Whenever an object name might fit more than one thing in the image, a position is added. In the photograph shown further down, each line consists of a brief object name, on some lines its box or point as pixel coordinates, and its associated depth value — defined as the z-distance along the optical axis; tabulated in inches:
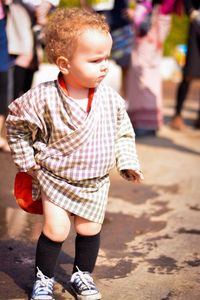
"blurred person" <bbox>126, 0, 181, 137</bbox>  264.8
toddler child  114.0
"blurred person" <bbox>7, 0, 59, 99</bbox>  214.1
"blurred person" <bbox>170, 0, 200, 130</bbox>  261.7
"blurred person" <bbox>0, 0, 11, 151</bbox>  169.0
